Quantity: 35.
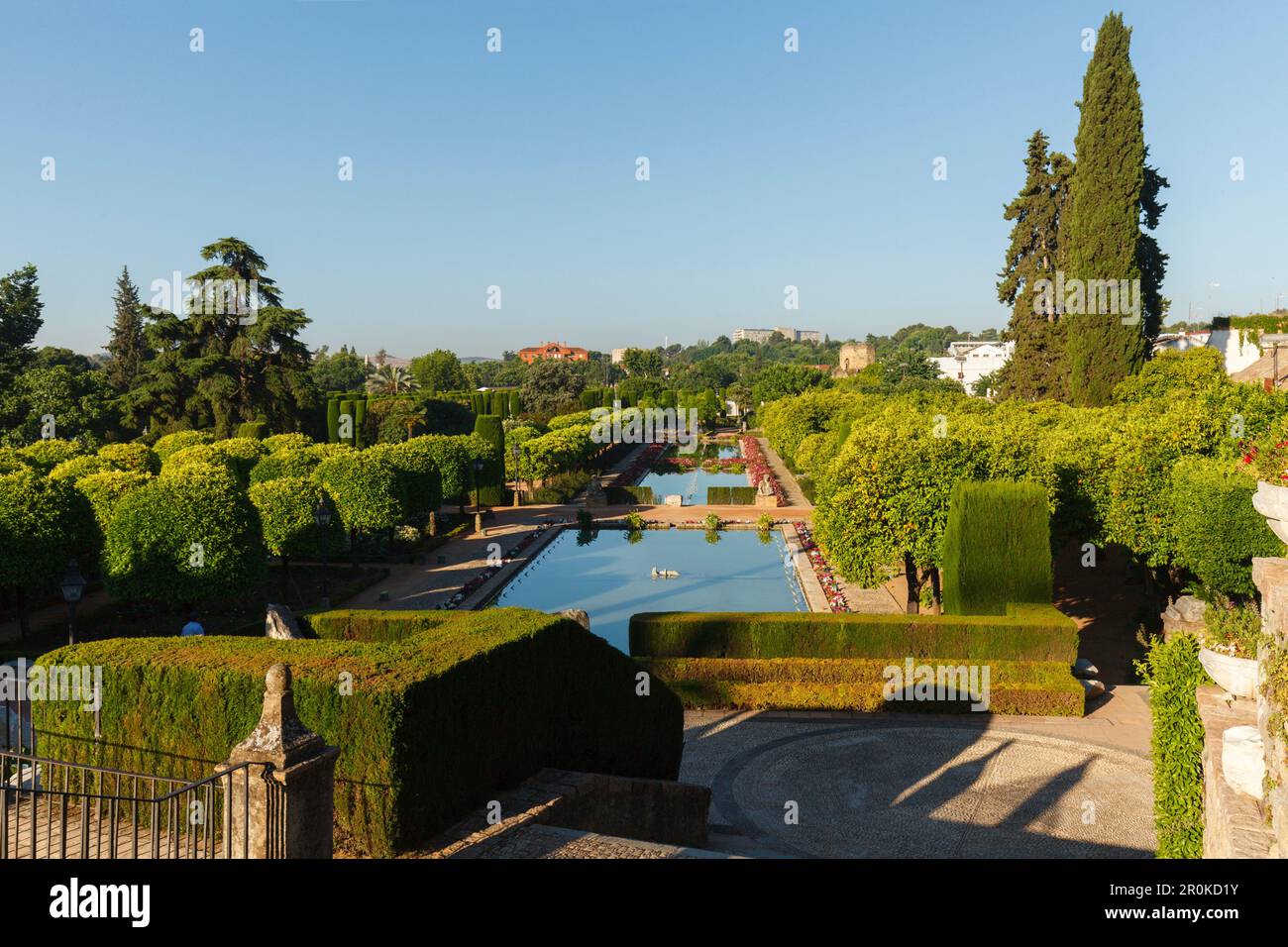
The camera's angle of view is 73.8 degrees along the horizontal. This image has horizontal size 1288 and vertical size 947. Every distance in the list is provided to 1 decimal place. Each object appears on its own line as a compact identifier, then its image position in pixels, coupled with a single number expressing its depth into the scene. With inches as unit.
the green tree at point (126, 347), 3267.7
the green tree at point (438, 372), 5147.6
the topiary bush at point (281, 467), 1258.6
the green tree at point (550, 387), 3836.1
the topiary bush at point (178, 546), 821.9
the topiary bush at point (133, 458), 1277.8
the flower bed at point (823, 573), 1006.5
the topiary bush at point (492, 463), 1765.5
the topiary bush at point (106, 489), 929.3
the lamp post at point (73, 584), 609.0
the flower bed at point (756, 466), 2038.1
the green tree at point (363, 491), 1213.1
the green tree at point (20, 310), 2188.7
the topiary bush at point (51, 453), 1241.4
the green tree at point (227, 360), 1929.1
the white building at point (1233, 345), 2262.6
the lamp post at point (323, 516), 1005.2
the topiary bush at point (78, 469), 1110.4
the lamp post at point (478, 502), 1535.4
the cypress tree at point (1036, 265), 1749.5
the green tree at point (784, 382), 4286.4
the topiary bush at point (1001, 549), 776.9
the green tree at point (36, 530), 808.9
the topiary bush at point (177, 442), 1517.0
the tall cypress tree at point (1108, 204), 1517.0
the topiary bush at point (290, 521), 1041.5
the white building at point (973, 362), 4665.4
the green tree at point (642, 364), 6968.5
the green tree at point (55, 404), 1739.7
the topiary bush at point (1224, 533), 708.0
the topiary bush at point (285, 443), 1466.0
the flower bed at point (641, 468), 2316.7
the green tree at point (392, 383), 3175.0
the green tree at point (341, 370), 5123.0
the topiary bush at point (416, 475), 1321.4
